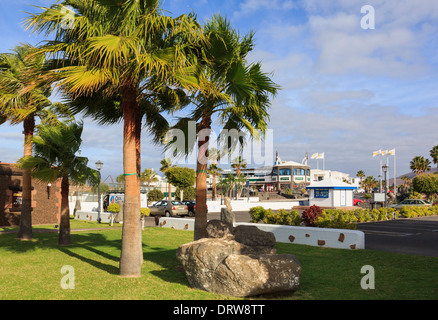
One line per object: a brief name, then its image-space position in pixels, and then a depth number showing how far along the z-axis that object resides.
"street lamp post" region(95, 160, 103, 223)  24.76
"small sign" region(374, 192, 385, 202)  30.72
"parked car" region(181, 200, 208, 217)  34.41
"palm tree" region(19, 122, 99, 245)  14.11
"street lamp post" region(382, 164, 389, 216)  31.85
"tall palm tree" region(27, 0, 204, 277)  7.90
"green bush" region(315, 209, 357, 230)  16.11
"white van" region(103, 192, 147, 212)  32.22
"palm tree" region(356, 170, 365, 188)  138.75
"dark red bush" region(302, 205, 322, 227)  17.45
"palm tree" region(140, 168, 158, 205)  80.75
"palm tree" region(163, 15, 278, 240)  8.96
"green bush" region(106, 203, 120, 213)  24.62
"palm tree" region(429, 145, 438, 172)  71.12
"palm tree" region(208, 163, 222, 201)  60.80
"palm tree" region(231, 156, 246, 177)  69.50
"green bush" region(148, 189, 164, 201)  49.99
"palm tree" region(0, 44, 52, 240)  14.18
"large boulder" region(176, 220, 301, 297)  6.68
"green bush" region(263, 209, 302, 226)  18.38
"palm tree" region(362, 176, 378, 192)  124.99
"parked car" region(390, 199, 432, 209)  37.06
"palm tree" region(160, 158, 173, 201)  65.00
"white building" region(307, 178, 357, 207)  35.94
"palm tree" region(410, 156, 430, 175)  80.44
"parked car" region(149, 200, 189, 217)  32.91
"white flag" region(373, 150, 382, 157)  93.46
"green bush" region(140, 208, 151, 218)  22.76
